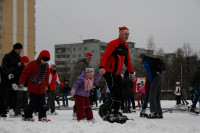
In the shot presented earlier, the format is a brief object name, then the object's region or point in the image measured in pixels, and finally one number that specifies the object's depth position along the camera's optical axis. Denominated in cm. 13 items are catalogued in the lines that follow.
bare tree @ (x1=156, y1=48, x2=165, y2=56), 7532
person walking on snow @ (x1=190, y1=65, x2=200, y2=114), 1133
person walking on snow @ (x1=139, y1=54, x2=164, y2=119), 934
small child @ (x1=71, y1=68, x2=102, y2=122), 805
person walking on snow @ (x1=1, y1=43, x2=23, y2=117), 906
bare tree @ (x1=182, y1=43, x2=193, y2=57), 6462
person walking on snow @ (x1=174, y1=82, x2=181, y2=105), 2067
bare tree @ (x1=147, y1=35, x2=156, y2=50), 6081
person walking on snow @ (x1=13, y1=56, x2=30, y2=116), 941
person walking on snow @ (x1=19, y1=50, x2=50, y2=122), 776
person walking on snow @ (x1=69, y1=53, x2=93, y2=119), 939
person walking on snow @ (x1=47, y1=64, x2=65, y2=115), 1218
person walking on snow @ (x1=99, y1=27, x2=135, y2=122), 736
